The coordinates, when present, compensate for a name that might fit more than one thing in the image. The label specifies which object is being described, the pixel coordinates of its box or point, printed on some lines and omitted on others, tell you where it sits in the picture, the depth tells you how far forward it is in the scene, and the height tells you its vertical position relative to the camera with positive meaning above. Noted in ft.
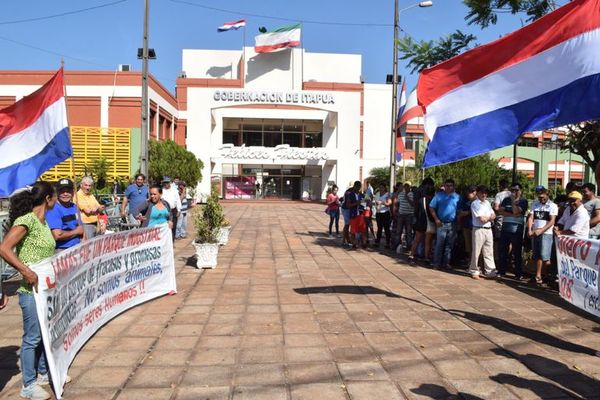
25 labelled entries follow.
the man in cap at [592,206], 23.61 -0.94
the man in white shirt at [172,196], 38.28 -1.29
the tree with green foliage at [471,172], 73.26 +1.94
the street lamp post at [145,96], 50.16 +8.46
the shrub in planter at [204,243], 30.68 -3.90
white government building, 124.06 +15.21
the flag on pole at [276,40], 157.79 +44.82
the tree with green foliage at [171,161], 94.92 +3.62
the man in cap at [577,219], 23.22 -1.52
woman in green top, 12.34 -1.95
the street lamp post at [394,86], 49.88 +10.22
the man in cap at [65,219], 17.06 -1.44
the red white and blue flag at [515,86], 16.61 +3.60
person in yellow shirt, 25.66 -1.46
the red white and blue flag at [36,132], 18.47 +1.70
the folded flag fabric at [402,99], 46.67 +9.16
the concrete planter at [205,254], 30.63 -4.56
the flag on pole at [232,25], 167.56 +52.16
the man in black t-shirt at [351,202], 39.96 -1.61
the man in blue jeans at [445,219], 30.86 -2.17
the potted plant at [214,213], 31.63 -2.09
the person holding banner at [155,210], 26.02 -1.65
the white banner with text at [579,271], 17.25 -3.13
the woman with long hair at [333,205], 50.03 -2.31
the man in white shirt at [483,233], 28.71 -2.79
